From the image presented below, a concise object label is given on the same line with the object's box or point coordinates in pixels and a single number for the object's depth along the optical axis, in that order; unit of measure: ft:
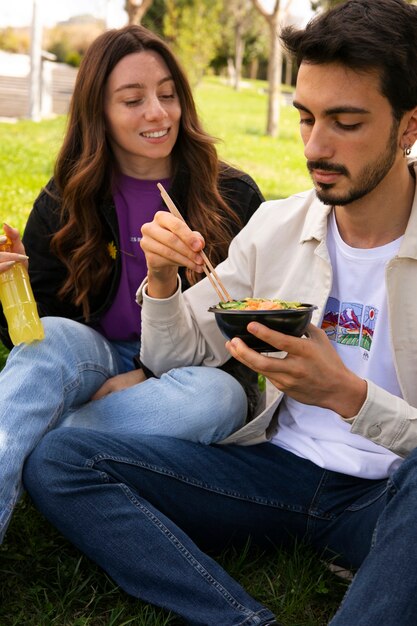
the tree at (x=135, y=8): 49.39
